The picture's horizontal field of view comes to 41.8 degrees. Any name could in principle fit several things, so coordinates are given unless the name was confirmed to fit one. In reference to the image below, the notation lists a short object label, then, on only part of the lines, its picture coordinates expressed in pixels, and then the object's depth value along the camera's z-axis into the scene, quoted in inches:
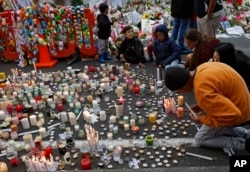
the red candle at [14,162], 124.0
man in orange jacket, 105.0
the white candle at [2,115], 160.4
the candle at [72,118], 149.8
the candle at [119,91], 173.6
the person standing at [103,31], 223.8
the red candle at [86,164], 118.0
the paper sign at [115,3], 320.2
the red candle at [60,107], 164.4
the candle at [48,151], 125.5
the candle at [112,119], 149.9
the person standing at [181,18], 221.8
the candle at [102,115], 152.6
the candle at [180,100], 160.1
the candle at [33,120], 151.5
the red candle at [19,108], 164.4
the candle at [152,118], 147.3
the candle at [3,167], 117.0
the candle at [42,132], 141.7
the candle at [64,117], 152.3
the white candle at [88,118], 152.3
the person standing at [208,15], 202.1
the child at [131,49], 220.8
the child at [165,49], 203.6
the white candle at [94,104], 162.7
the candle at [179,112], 150.3
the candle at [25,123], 149.3
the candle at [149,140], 129.9
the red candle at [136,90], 176.9
